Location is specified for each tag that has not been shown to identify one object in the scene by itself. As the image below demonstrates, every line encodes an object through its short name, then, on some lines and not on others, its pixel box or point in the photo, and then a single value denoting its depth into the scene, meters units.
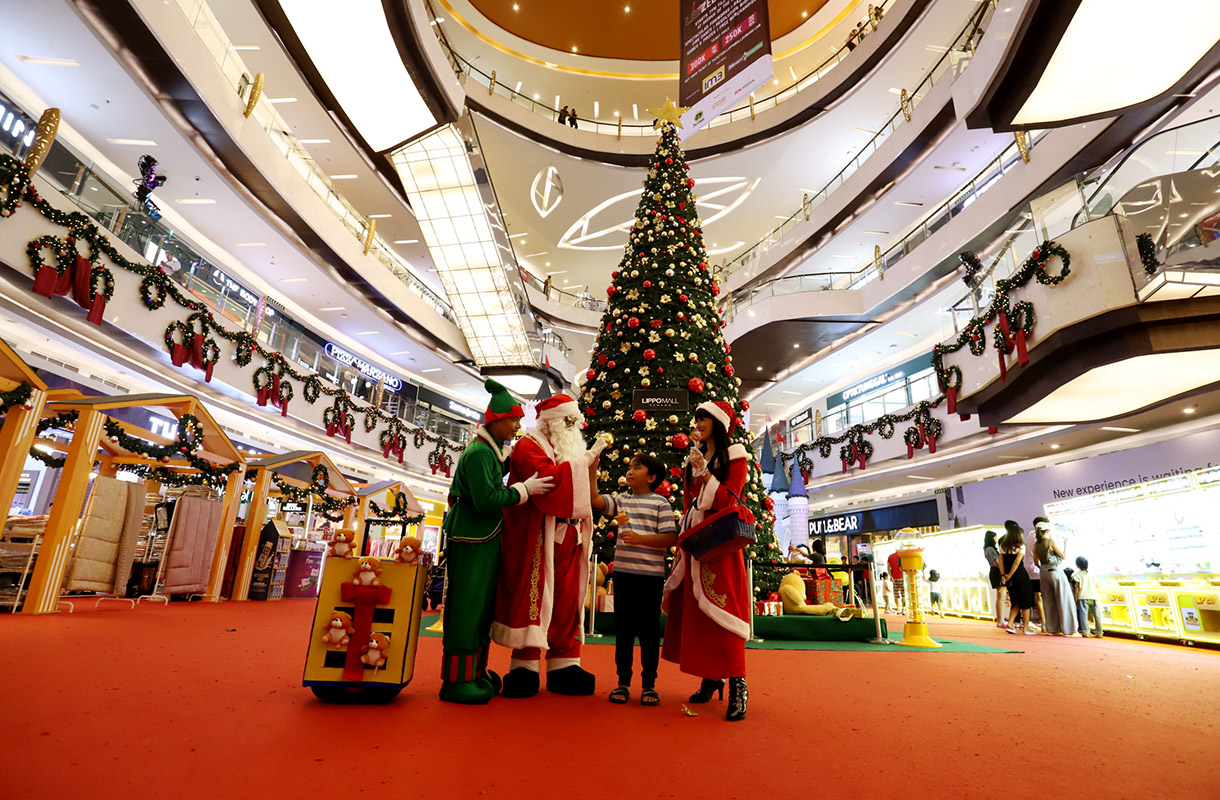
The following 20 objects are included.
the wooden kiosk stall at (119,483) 5.48
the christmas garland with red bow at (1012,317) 7.24
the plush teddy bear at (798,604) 5.97
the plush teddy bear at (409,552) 2.56
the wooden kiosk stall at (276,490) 8.55
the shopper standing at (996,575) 8.83
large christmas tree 5.64
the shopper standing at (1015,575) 7.61
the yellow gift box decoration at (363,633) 2.32
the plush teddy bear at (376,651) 2.32
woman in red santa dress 2.40
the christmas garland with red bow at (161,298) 6.89
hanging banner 7.52
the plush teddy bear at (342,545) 2.48
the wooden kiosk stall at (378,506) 11.02
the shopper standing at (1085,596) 7.67
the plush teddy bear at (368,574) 2.42
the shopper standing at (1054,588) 7.63
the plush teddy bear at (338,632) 2.33
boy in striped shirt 2.77
